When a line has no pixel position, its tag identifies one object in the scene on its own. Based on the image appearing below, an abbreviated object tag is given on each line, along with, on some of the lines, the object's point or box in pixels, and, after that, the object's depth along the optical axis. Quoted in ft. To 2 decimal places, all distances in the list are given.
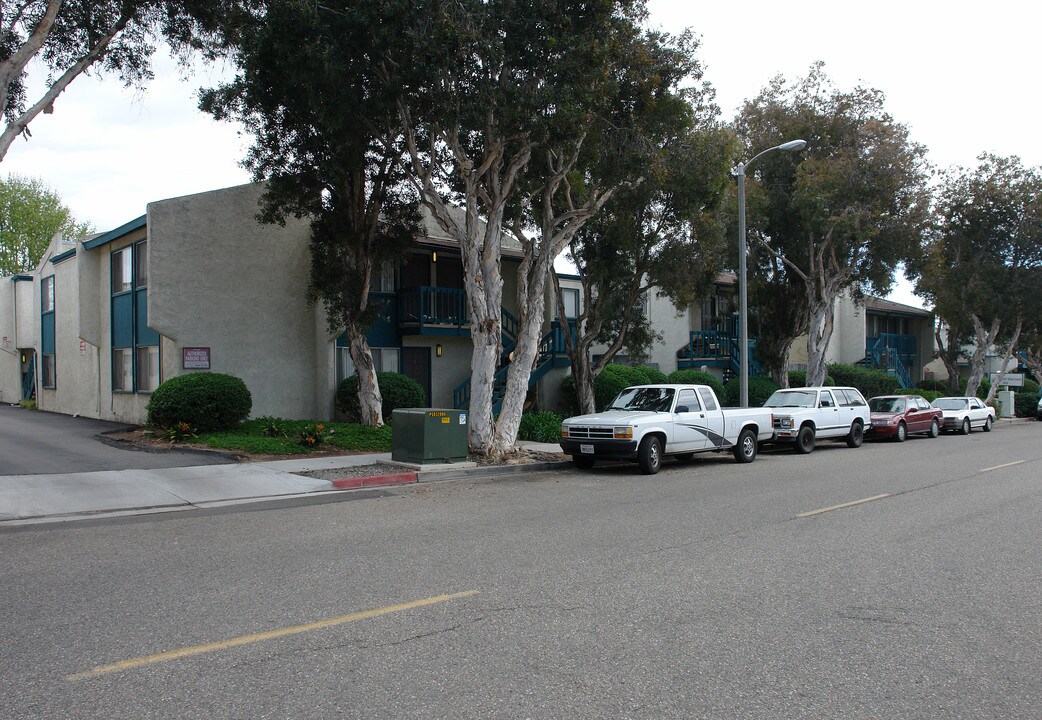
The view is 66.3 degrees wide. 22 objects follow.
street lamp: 67.31
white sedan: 93.45
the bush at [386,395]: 69.62
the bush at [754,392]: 102.87
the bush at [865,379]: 124.98
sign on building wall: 63.72
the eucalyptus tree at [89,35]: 40.37
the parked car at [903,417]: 79.97
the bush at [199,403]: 57.67
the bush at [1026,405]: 140.67
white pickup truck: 49.49
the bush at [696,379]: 92.84
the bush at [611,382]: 84.79
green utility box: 49.01
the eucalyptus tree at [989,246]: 114.01
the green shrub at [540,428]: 66.69
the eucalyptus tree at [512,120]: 44.27
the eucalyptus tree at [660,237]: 58.90
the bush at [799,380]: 117.70
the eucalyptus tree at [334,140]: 43.60
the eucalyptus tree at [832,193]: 87.30
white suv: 66.18
